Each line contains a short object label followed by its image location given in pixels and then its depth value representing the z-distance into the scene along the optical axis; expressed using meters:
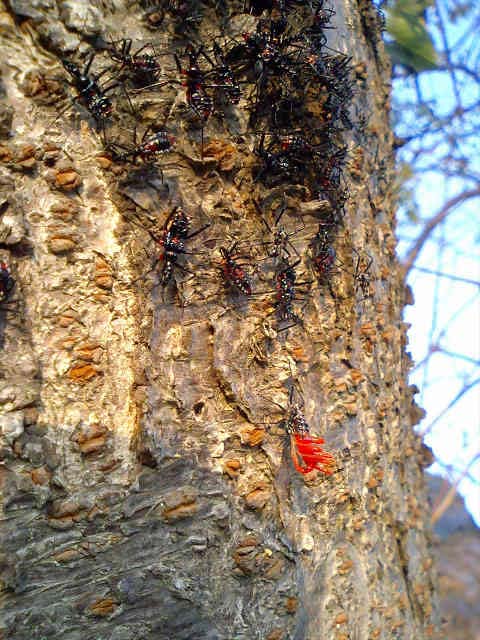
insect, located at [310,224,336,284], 0.17
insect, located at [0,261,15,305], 0.14
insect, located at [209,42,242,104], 0.16
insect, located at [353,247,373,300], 0.20
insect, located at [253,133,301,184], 0.16
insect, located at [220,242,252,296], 0.16
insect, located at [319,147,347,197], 0.18
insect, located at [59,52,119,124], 0.15
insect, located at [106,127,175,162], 0.15
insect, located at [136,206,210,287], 0.15
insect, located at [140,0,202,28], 0.16
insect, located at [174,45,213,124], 0.15
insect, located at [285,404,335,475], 0.16
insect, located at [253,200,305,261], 0.16
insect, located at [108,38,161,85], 0.15
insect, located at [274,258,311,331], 0.16
